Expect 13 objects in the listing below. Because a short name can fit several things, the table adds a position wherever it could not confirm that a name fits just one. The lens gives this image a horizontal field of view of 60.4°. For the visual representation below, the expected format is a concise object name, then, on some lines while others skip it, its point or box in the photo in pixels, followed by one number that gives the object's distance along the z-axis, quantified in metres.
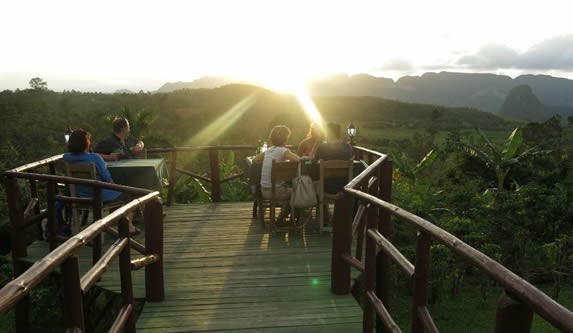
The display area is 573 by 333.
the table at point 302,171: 7.11
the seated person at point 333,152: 6.69
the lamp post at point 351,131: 9.44
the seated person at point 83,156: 5.89
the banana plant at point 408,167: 13.20
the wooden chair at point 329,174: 6.54
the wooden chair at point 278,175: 6.51
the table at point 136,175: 6.52
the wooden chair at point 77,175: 5.78
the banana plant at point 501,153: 15.73
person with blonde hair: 7.54
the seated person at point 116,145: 7.07
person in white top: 6.66
